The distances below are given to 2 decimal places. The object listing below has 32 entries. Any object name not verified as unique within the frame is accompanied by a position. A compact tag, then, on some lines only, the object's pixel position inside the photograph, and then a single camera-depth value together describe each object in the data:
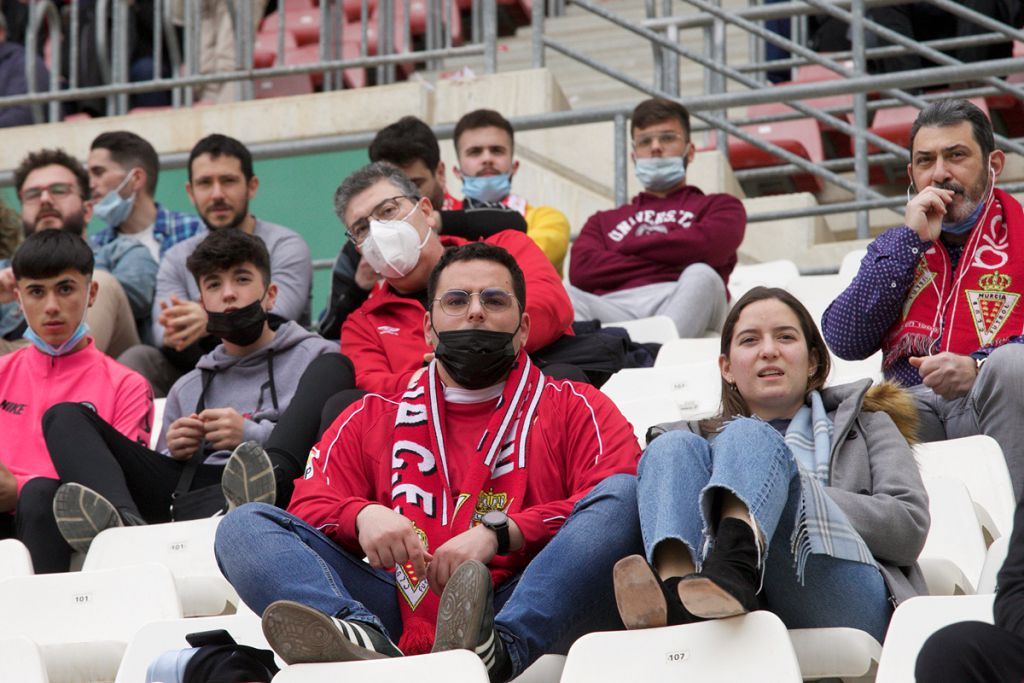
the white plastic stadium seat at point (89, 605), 6.41
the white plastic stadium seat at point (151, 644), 5.62
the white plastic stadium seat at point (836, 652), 5.07
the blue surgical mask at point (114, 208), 11.19
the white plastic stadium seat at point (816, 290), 9.86
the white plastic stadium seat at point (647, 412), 7.57
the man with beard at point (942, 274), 7.47
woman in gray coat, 5.05
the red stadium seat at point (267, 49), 17.33
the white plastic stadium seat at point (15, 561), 7.03
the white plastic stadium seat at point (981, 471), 6.24
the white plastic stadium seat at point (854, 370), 8.31
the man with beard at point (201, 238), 10.02
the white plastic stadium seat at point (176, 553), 7.03
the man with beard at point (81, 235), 10.10
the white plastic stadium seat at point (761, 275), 11.06
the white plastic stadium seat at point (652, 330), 9.71
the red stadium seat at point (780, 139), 14.30
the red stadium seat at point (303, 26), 17.45
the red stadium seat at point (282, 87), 15.93
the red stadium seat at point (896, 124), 13.52
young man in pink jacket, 8.44
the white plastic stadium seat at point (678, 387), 8.05
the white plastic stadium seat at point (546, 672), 5.43
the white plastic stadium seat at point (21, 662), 5.46
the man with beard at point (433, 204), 9.05
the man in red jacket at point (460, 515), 5.36
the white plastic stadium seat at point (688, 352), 9.11
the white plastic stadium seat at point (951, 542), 5.84
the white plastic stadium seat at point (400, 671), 4.82
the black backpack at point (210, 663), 5.21
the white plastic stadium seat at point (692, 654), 4.79
